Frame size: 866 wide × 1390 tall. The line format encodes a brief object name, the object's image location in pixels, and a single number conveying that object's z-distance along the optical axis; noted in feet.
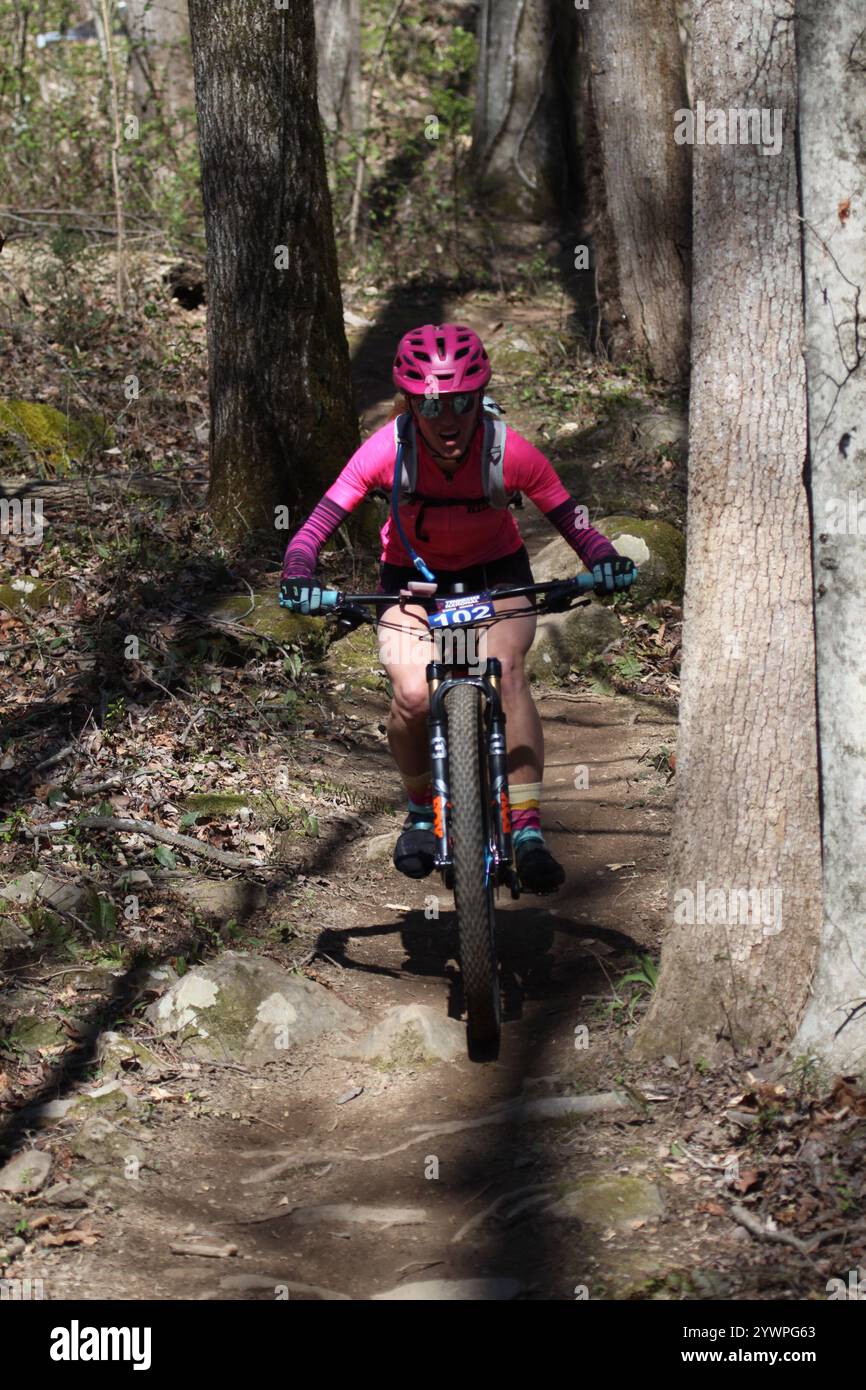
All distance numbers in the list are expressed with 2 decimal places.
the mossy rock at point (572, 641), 28.89
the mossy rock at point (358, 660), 27.30
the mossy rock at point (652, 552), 30.50
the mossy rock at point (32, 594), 26.32
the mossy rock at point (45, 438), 32.12
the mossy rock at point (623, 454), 34.55
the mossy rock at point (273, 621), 26.50
